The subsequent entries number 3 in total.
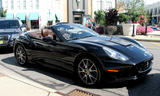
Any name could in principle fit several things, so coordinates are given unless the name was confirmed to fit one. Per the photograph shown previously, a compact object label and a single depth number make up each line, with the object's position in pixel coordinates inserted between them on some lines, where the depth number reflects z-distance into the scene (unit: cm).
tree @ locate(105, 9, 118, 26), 1816
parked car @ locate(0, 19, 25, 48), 804
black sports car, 356
